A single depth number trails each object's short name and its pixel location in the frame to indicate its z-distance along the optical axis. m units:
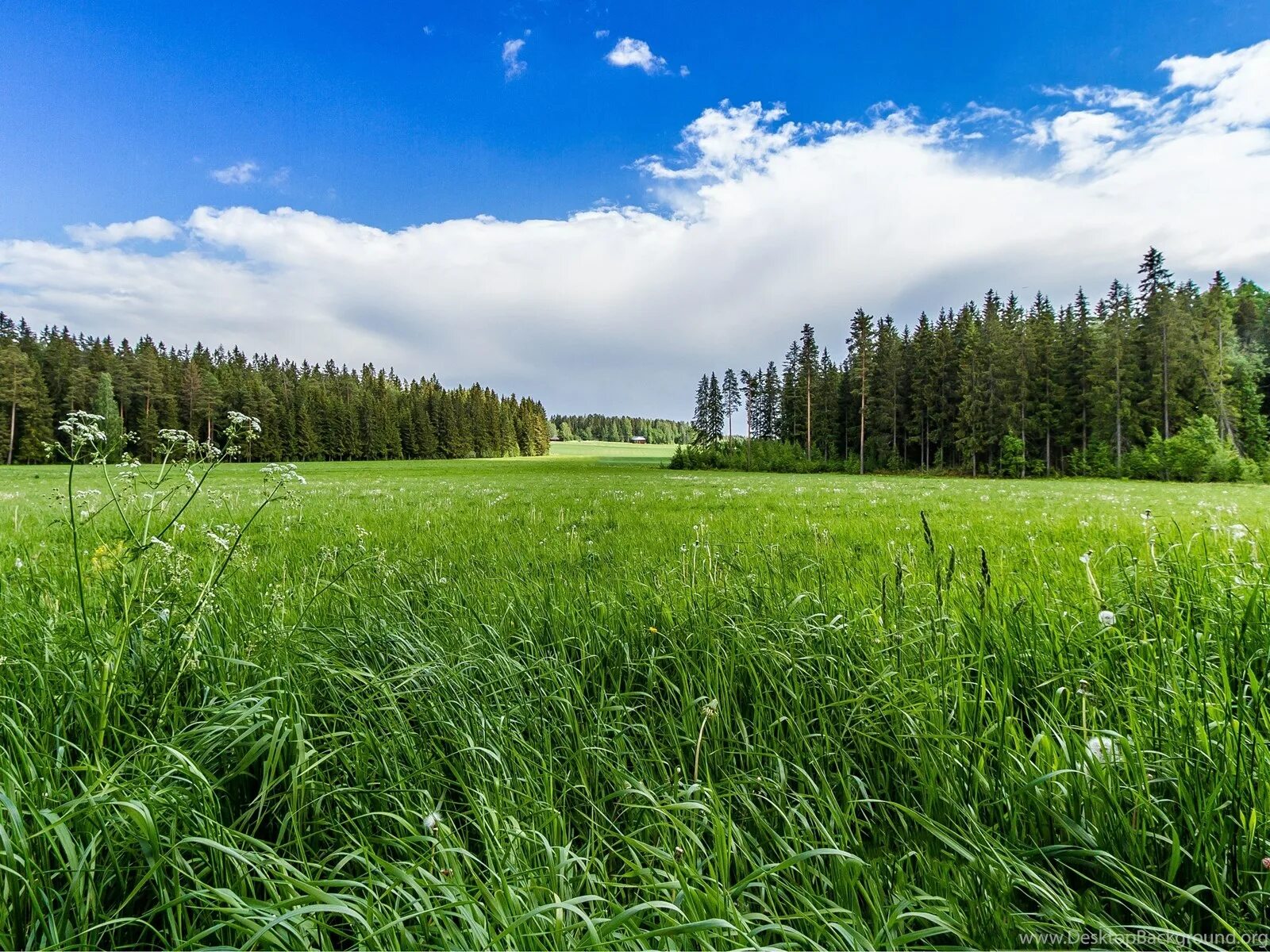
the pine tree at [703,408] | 99.12
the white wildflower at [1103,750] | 1.72
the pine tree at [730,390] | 94.75
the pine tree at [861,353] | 69.44
